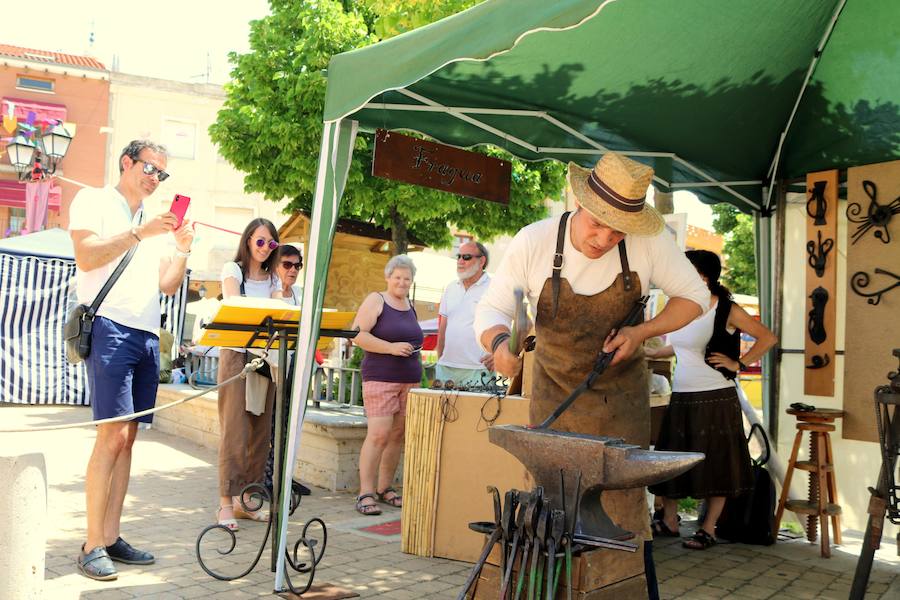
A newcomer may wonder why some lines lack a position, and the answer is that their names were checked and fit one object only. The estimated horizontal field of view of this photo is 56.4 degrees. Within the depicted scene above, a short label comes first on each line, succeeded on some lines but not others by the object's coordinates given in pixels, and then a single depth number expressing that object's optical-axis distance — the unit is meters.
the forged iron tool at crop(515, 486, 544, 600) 2.24
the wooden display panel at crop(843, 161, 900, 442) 5.27
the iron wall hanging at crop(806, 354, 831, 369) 5.72
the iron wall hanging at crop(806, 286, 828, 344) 5.77
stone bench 6.41
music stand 3.86
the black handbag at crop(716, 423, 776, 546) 5.49
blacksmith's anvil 2.21
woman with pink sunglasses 5.09
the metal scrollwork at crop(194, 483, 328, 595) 3.88
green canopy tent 3.81
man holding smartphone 3.83
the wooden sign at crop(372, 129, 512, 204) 4.59
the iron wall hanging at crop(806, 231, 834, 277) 5.78
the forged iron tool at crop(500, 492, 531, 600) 2.26
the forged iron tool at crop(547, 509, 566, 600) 2.16
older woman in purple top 5.70
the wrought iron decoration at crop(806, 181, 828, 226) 5.84
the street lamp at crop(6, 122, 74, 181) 13.70
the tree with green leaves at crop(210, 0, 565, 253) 12.53
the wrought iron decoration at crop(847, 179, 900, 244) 5.35
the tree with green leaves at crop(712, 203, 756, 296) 22.77
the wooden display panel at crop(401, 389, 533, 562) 4.47
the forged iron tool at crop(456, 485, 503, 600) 2.30
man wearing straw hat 3.06
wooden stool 5.36
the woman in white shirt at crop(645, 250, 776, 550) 5.21
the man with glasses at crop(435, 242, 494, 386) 6.21
